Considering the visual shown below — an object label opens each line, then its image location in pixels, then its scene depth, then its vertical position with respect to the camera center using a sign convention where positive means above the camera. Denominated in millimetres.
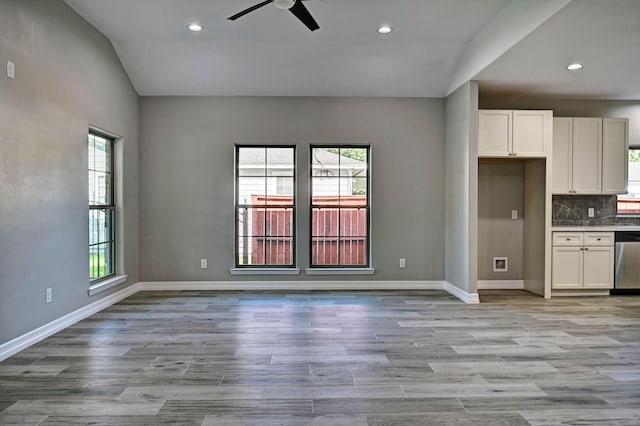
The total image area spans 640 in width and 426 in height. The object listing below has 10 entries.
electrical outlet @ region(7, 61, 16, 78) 3047 +1071
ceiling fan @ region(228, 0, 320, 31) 2910 +1524
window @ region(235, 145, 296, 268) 5668 +99
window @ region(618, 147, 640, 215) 5668 +185
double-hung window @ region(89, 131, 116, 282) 4477 -17
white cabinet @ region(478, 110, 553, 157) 4926 +951
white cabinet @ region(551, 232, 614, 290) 5082 -664
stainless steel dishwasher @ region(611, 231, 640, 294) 5156 -692
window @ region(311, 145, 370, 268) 5680 +31
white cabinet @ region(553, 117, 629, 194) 5203 +713
